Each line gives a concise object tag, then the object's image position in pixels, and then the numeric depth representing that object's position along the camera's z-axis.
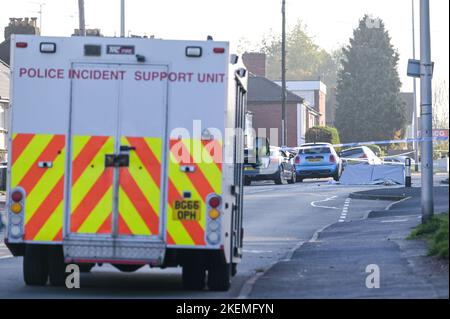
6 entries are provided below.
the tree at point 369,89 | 95.38
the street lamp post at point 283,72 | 65.00
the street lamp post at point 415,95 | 64.62
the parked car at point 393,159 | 63.64
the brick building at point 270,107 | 80.19
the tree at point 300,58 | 143.50
